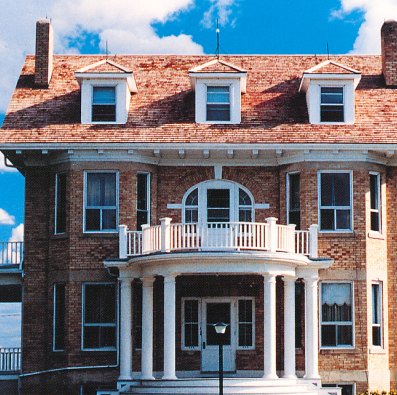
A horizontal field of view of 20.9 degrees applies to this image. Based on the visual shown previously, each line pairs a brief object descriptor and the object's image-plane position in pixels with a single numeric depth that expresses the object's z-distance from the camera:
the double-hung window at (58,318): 32.69
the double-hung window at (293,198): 32.97
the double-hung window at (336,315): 32.12
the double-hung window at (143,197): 33.06
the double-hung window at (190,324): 32.72
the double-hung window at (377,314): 32.59
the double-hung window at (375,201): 33.16
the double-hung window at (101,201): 32.75
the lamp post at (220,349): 26.09
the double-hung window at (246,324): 32.66
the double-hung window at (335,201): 32.66
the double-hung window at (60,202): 33.09
